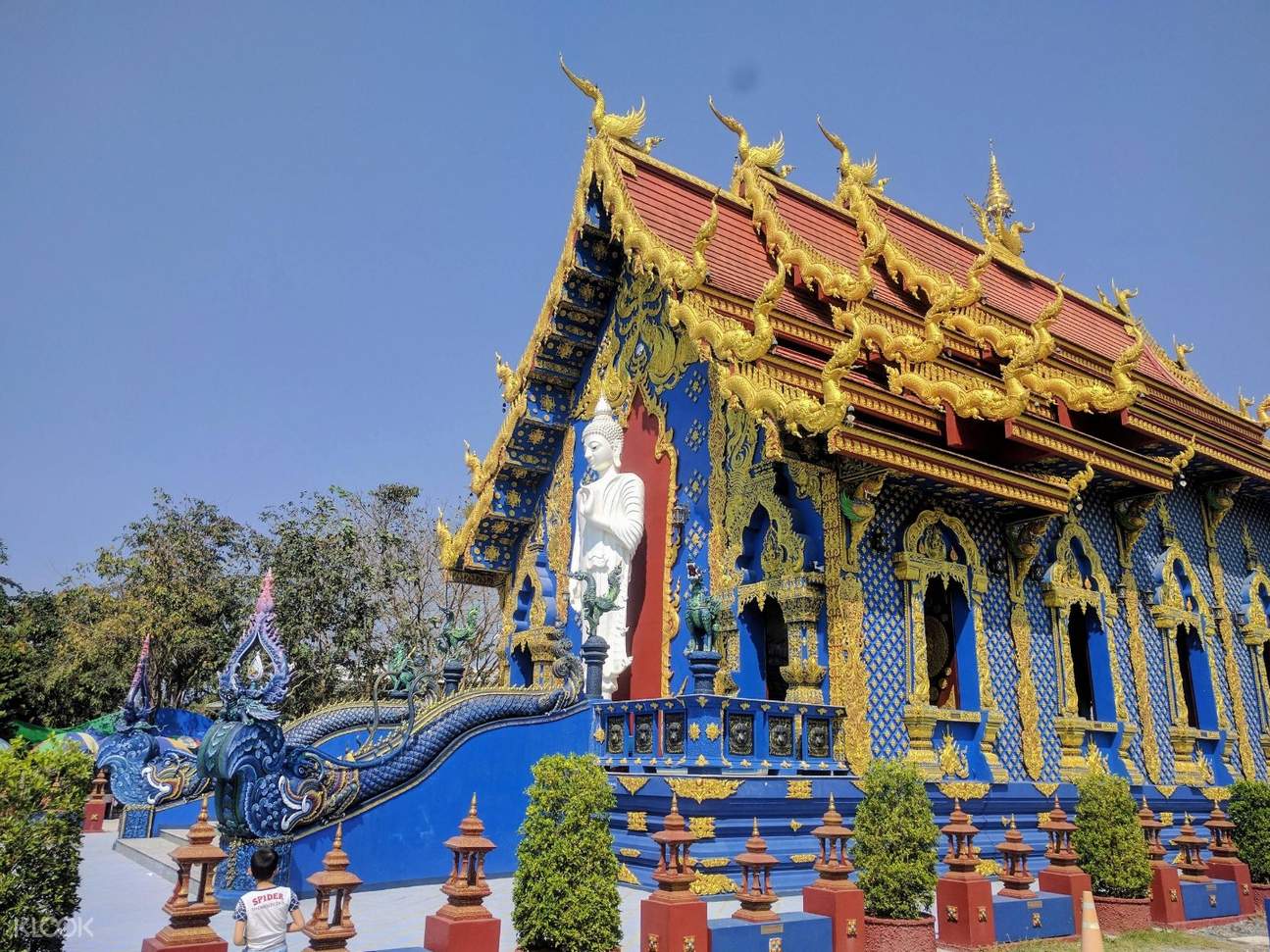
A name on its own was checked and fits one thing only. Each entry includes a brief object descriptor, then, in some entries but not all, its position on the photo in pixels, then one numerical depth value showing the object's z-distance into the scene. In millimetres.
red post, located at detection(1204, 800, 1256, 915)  7881
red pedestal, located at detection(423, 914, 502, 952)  4391
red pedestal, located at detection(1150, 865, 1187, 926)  6984
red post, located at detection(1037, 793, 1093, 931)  6480
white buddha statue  10586
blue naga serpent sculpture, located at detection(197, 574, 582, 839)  6230
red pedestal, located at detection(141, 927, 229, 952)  3668
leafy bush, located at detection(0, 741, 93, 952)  3588
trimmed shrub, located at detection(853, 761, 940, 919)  5492
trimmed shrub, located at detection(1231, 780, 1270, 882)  8219
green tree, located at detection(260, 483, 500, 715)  20234
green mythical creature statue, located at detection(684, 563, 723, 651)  8078
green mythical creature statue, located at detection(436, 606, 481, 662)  10781
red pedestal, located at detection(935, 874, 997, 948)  5770
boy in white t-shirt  3631
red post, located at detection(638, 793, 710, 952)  4594
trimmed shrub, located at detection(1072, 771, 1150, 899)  6816
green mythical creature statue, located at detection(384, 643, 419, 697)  10297
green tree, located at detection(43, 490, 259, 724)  20969
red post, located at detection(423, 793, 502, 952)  4414
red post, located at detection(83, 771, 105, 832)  11961
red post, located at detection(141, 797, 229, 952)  3703
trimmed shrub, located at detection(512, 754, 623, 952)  4422
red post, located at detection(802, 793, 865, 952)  5234
